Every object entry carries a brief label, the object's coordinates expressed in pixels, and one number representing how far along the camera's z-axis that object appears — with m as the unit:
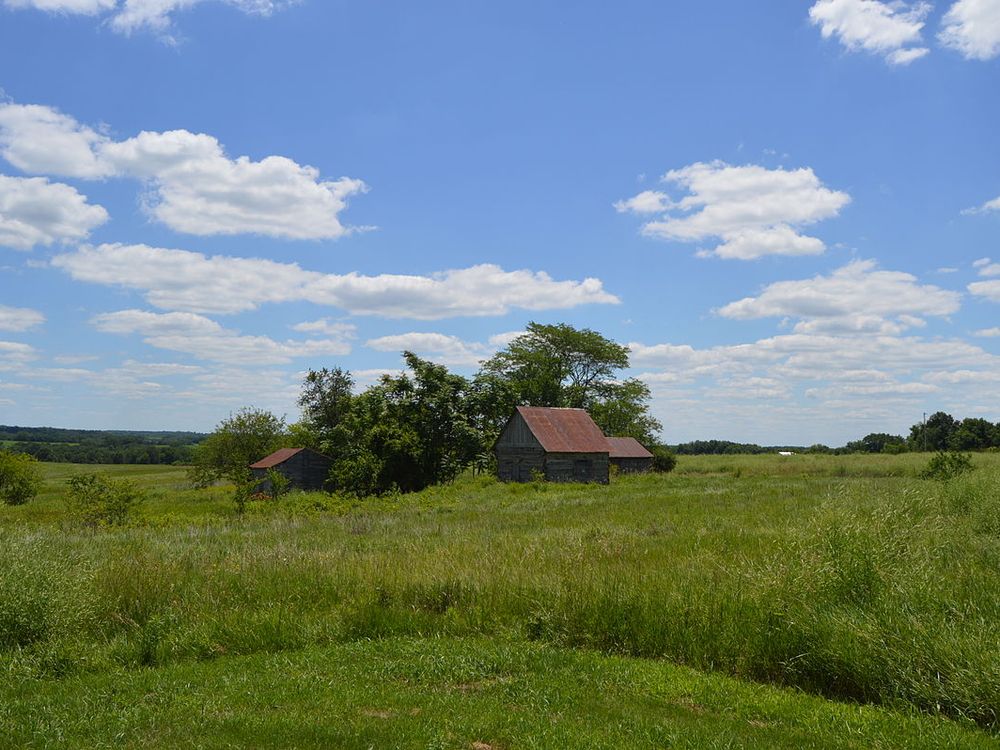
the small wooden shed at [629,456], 59.88
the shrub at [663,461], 65.56
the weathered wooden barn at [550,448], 44.00
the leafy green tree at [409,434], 44.81
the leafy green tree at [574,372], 69.56
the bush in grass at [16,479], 47.84
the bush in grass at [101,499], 24.38
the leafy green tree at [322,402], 61.38
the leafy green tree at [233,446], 62.69
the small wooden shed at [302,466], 50.91
